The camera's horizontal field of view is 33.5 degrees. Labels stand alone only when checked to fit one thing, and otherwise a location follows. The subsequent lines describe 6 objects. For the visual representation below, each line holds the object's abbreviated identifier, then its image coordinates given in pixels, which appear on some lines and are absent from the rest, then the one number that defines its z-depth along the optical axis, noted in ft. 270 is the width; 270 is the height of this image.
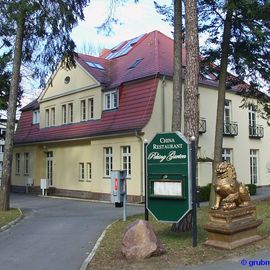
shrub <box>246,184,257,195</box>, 85.57
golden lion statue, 29.01
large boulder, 26.94
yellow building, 77.36
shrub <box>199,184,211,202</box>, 76.55
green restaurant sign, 29.40
